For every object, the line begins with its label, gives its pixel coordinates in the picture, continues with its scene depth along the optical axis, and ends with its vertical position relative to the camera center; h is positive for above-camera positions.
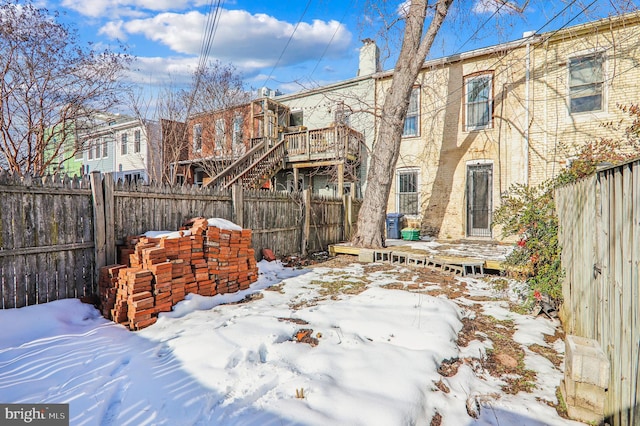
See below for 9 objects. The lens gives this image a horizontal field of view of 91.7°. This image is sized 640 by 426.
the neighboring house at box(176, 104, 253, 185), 16.28 +3.66
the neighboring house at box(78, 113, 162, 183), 17.78 +3.57
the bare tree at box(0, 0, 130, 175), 7.82 +3.25
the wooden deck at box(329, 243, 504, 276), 6.80 -1.37
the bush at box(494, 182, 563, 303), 4.22 -0.60
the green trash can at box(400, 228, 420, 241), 11.82 -1.22
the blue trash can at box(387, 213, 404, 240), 12.41 -0.95
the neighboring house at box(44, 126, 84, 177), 23.63 +3.39
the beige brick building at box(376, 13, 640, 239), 9.62 +3.00
